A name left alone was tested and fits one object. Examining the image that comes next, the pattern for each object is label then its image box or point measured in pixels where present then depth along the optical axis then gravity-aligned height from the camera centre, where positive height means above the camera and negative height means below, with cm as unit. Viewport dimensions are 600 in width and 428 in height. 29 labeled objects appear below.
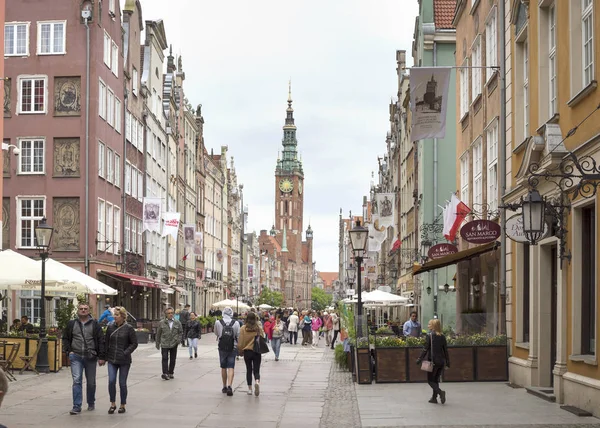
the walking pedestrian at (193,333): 3331 -180
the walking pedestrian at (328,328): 4756 -234
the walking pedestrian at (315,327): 4941 -237
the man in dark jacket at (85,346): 1627 -107
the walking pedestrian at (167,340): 2378 -143
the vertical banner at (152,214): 4538 +260
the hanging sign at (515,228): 1703 +75
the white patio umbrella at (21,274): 2491 +4
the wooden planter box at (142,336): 4542 -259
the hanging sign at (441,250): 2833 +66
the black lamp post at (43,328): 2477 -121
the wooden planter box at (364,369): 2209 -192
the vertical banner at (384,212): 4850 +289
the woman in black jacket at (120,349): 1630 -112
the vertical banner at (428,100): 2112 +353
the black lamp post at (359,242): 2580 +80
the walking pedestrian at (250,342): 1959 -122
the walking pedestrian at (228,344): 1980 -127
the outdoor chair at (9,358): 2317 -183
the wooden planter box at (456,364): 2170 -182
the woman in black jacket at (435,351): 1762 -126
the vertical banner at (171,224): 4722 +226
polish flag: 2658 +153
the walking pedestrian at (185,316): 3969 -151
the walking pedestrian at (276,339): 3356 -199
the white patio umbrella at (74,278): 2581 -6
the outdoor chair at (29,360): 2433 -193
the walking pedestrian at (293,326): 4869 -230
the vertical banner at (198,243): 6212 +186
